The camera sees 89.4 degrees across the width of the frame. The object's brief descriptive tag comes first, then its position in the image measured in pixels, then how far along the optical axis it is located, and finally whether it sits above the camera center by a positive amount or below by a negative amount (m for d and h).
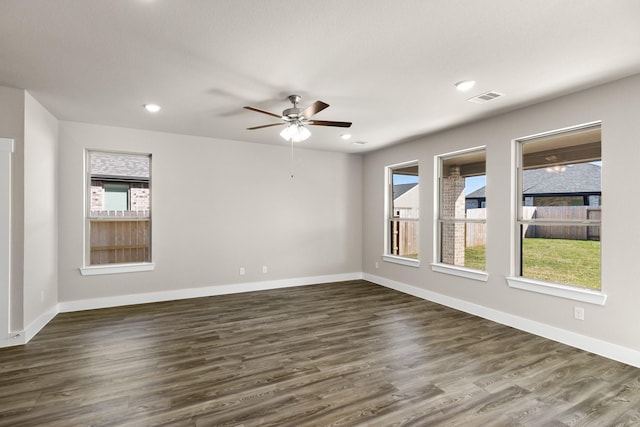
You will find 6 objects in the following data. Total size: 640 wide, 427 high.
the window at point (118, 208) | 4.83 +0.11
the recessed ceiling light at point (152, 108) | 3.83 +1.31
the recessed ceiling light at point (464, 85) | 3.13 +1.28
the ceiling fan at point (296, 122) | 3.45 +1.02
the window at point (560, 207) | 3.41 +0.09
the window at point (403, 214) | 5.79 +0.02
